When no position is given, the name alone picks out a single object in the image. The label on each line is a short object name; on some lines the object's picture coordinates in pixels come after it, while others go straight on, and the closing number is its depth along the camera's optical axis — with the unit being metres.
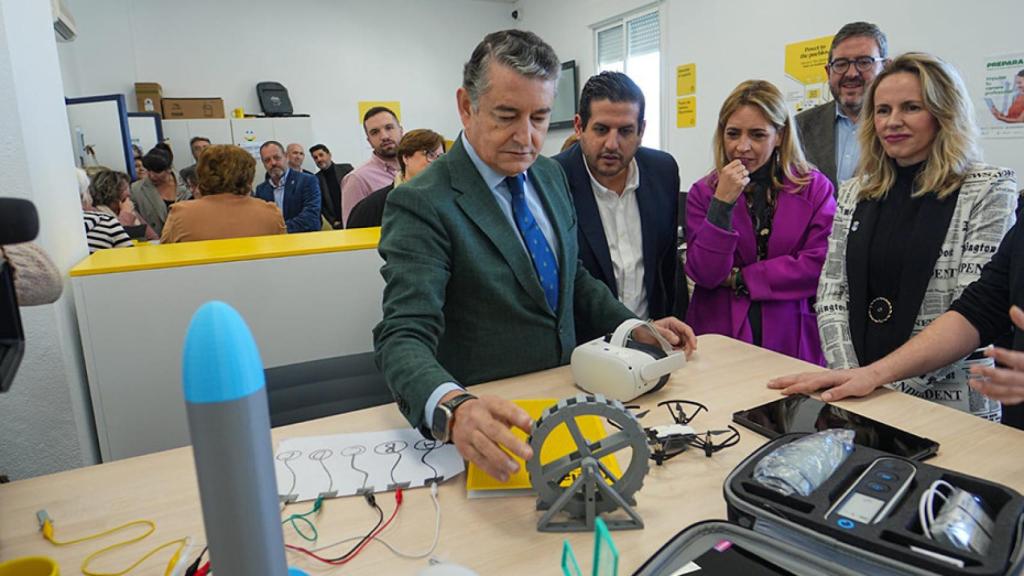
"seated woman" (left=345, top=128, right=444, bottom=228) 3.07
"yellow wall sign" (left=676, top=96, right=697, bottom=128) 5.66
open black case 0.65
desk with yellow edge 1.80
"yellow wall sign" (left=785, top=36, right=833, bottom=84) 4.37
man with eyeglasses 2.61
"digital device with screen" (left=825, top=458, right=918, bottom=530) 0.72
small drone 1.04
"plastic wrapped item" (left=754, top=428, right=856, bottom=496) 0.78
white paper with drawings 0.99
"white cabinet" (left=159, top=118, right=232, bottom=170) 6.93
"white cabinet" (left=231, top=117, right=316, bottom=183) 7.09
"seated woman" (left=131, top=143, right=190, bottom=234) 5.14
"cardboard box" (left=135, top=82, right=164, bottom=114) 6.79
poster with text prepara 3.22
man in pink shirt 3.76
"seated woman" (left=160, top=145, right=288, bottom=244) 2.85
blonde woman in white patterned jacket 1.53
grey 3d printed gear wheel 0.83
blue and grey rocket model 0.41
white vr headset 1.23
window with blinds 6.12
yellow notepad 0.95
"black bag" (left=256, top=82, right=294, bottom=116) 7.29
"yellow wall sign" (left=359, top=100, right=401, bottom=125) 7.97
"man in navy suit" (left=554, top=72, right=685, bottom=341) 1.88
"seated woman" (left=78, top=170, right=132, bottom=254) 2.84
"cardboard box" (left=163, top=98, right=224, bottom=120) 6.94
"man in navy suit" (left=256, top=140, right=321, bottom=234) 5.18
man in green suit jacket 1.17
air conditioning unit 4.85
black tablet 1.02
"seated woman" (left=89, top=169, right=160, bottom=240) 3.91
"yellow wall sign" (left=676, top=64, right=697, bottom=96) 5.60
